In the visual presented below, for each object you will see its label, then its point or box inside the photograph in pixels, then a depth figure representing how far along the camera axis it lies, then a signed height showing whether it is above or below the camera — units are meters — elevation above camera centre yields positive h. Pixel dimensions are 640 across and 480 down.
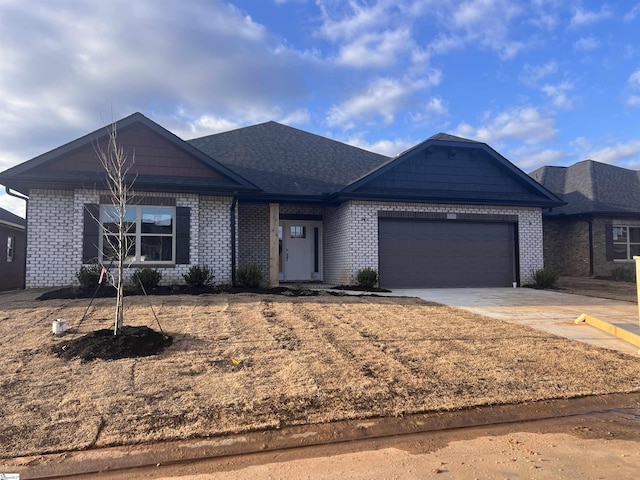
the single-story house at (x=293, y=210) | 11.90 +1.34
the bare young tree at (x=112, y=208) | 11.62 +1.25
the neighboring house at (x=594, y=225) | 18.25 +1.14
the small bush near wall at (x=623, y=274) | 16.89 -0.88
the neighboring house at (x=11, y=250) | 17.14 +0.11
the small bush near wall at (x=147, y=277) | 11.32 -0.65
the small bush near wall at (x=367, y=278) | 13.34 -0.80
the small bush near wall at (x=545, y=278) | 14.62 -0.88
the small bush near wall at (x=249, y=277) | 12.05 -0.68
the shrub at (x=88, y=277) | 11.09 -0.62
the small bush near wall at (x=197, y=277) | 11.95 -0.69
